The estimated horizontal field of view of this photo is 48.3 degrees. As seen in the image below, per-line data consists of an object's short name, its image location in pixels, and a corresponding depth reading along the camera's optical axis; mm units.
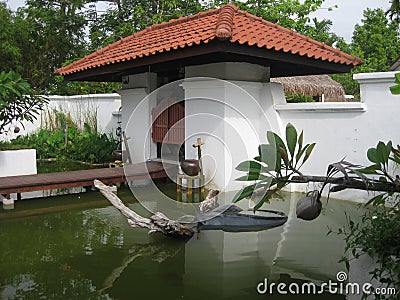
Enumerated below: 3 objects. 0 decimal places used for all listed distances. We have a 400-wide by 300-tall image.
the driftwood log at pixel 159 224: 5324
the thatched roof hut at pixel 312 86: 14275
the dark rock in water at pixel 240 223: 5812
